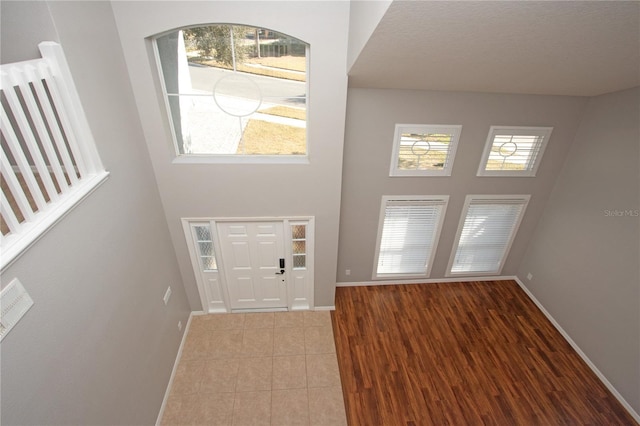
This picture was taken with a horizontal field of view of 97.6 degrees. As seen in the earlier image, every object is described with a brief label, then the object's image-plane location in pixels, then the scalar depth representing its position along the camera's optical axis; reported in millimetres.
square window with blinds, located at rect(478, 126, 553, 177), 4383
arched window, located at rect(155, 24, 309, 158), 3254
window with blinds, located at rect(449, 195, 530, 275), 4957
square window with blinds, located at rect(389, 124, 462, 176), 4238
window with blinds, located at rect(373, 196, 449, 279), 4824
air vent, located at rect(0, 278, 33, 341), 1608
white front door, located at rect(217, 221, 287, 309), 4250
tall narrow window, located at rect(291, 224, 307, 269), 4371
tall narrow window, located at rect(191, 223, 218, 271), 4167
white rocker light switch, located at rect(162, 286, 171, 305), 3811
